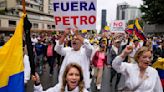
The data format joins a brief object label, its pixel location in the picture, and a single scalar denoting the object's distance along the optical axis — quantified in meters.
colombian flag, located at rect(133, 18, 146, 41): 9.80
